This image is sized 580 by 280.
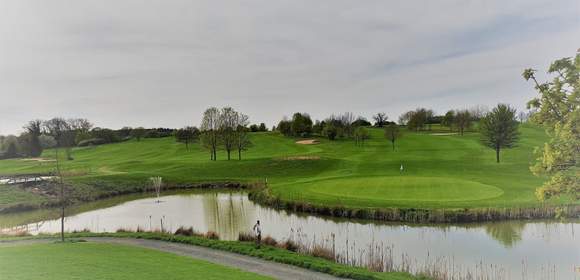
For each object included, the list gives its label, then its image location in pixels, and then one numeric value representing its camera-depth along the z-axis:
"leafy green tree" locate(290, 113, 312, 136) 116.69
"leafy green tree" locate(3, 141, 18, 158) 96.75
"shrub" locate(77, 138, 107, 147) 118.48
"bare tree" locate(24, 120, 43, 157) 98.06
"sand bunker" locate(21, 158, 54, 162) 83.71
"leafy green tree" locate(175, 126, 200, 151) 105.44
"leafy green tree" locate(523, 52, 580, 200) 11.20
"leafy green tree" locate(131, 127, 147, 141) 129.43
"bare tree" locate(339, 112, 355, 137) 108.94
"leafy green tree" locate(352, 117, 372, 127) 150.56
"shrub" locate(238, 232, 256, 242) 24.52
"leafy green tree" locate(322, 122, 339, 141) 106.31
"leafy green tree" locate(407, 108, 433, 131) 121.38
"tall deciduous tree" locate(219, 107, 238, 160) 76.38
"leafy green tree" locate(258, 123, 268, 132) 157.25
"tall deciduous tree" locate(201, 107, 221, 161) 76.81
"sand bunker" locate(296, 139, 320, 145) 101.10
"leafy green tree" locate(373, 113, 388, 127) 153.25
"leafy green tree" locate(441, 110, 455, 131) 116.35
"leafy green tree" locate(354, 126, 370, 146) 94.25
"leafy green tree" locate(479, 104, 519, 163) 57.19
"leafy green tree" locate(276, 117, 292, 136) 119.38
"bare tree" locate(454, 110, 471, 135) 104.88
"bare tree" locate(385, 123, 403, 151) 83.50
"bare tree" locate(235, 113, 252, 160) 77.12
